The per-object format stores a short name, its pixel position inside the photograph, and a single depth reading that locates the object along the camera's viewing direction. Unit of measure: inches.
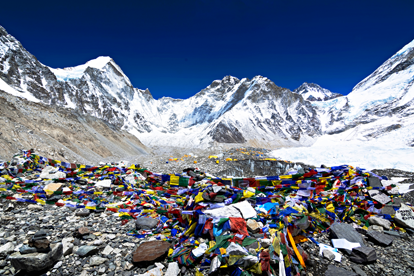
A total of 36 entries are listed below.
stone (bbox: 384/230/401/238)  191.0
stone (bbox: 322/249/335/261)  159.5
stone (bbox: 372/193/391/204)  224.7
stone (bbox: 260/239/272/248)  147.4
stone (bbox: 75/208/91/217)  195.6
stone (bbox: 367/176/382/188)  247.8
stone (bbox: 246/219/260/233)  165.6
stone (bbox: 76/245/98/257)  136.9
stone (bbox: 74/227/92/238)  156.2
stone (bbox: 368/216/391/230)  201.1
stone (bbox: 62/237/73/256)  135.3
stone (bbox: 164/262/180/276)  131.3
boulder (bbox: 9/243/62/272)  112.3
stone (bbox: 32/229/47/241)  124.0
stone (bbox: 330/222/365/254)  175.0
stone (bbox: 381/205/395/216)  213.6
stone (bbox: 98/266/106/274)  126.9
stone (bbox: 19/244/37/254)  119.4
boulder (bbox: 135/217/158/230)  186.5
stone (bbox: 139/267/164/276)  129.2
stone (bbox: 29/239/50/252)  122.3
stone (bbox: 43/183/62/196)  240.2
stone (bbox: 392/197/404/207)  221.4
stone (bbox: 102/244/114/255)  142.9
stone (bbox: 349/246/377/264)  154.7
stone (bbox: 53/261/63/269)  124.8
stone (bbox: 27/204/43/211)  199.5
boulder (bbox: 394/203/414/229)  198.9
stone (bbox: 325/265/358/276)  141.4
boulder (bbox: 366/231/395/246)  175.3
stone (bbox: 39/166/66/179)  290.5
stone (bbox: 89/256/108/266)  131.8
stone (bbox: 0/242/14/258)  127.9
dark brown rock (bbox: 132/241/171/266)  138.1
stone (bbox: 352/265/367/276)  144.1
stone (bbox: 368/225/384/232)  199.6
